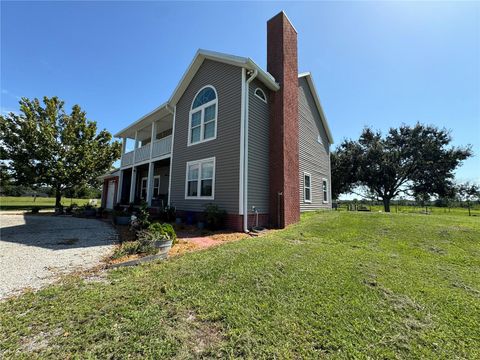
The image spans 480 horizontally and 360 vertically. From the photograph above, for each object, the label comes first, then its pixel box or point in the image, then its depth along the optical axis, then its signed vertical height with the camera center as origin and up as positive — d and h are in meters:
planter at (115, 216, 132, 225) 11.14 -0.88
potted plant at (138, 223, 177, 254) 5.44 -0.88
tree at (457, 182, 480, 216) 25.08 +2.06
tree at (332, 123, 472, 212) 23.20 +5.20
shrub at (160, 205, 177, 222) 10.87 -0.54
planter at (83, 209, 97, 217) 15.48 -0.78
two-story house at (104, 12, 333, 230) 9.02 +3.18
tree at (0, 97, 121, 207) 18.31 +4.84
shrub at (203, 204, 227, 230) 8.76 -0.51
